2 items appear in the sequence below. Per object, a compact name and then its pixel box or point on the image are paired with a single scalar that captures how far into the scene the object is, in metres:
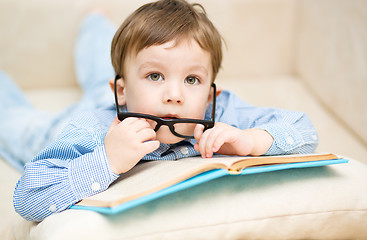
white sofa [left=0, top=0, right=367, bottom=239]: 0.71
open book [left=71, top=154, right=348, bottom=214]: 0.64
